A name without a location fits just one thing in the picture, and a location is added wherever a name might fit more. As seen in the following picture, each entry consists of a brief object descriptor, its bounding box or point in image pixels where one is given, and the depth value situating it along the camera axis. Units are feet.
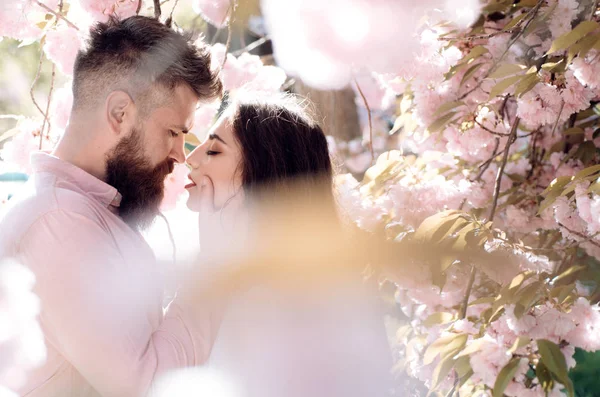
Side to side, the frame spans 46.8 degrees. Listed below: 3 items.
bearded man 4.00
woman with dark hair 4.81
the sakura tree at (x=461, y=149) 4.95
